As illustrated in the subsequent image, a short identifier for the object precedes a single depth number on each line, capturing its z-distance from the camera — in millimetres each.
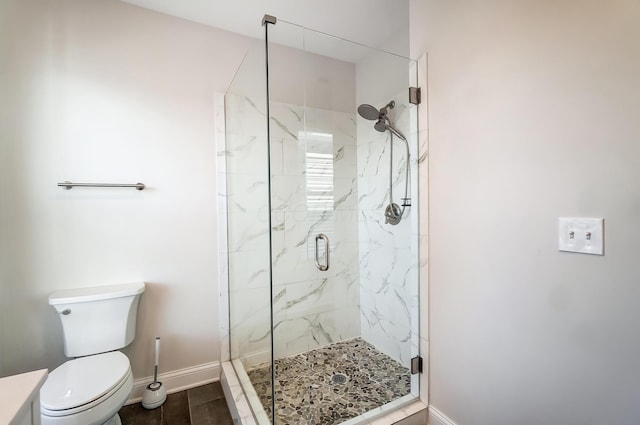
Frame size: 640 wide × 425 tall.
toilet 1237
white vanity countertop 618
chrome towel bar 1709
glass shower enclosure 1713
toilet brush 1836
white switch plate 973
